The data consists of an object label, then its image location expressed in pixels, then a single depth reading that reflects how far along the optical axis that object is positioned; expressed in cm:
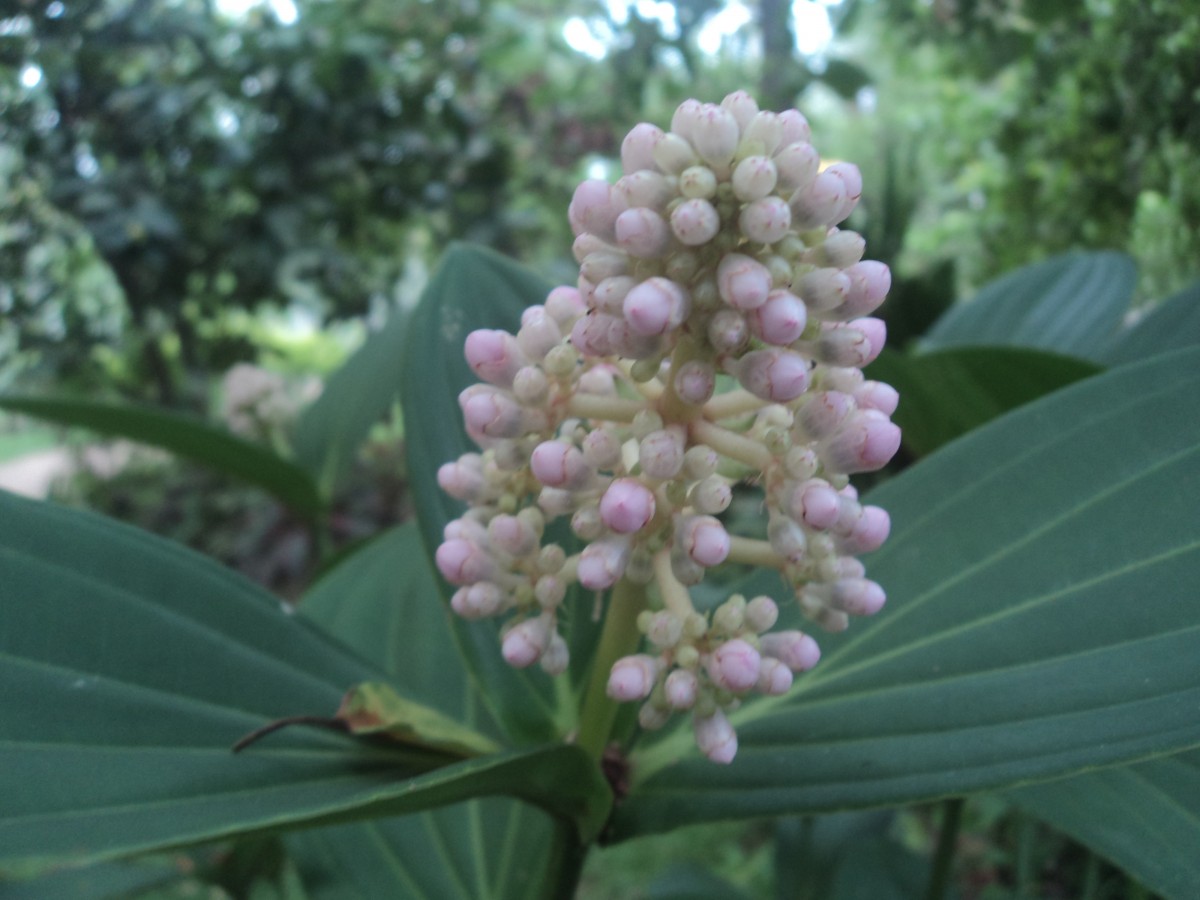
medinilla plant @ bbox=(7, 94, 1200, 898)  16
